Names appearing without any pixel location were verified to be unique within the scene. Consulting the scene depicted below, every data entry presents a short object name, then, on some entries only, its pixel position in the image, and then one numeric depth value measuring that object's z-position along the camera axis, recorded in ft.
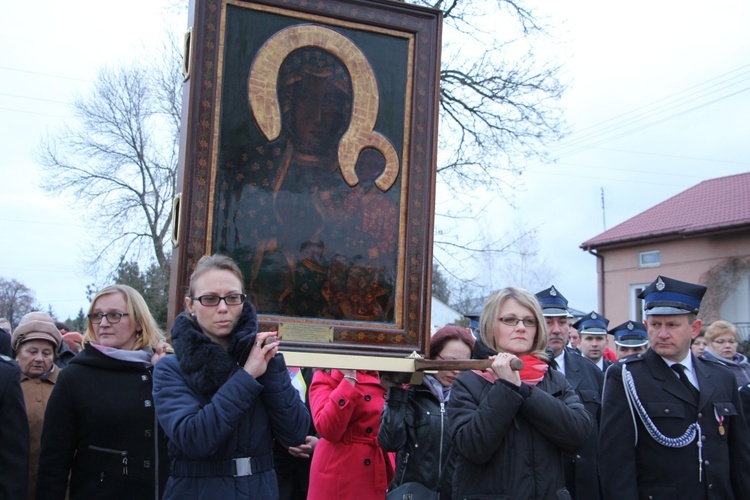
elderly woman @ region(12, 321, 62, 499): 15.34
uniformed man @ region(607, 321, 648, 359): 25.41
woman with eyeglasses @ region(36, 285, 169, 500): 12.07
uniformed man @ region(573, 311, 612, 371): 23.58
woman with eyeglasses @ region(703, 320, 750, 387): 23.84
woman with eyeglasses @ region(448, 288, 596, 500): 10.45
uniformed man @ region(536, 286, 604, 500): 17.03
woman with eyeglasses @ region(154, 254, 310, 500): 9.32
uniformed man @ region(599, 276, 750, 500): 12.53
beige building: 78.33
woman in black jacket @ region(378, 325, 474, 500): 12.99
